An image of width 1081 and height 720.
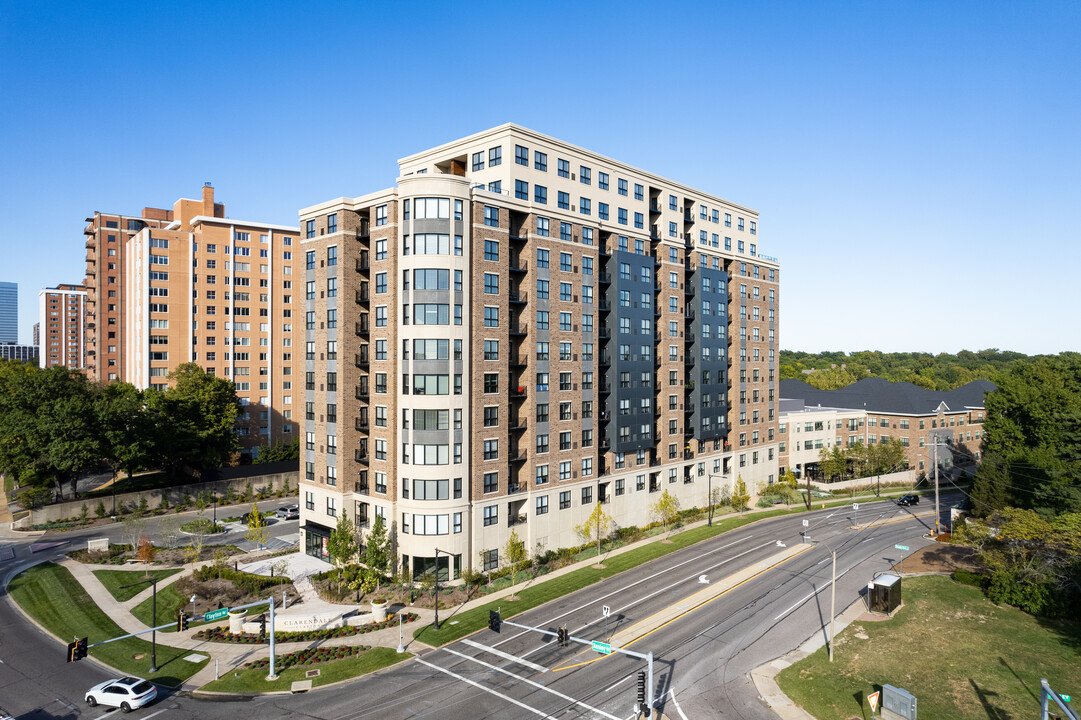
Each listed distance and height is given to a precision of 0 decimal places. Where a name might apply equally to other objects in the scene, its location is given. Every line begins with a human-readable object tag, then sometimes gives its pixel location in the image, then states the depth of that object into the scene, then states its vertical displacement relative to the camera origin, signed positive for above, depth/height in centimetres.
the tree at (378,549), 4872 -1554
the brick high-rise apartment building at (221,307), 10906 +970
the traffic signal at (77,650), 3019 -1464
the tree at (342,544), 5072 -1568
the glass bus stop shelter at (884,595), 4678 -1842
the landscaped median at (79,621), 3859 -1973
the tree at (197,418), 8512 -855
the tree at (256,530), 5901 -1811
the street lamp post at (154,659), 3747 -1882
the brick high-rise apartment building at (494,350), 5203 +90
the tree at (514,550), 5431 -1724
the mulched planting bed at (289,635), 4256 -1973
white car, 3328 -1865
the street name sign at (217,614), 3334 -1447
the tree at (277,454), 10188 -1597
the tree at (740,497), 7994 -1831
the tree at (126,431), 7631 -935
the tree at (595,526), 6153 -1713
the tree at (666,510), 6975 -1773
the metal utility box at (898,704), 3173 -1834
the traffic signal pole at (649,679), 3030 -1623
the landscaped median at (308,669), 3606 -1952
